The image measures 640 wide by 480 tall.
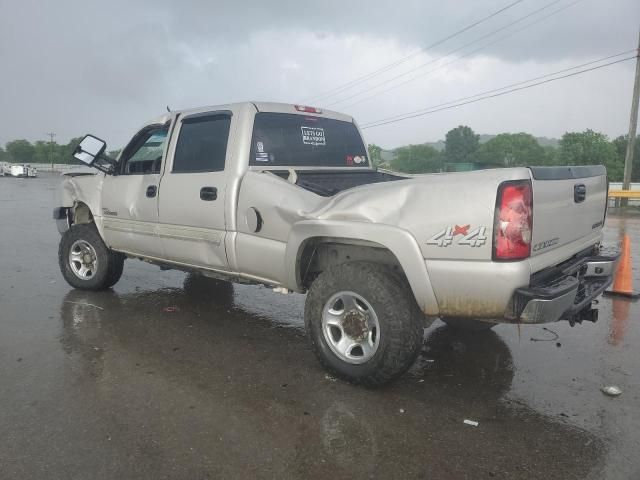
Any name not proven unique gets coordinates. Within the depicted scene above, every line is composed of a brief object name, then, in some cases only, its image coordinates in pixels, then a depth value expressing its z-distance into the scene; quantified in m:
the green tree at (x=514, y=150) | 105.38
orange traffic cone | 5.83
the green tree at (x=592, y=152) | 70.94
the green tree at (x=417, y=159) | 128.25
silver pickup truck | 2.88
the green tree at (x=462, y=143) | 108.25
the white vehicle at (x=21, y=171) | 53.28
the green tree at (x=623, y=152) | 72.94
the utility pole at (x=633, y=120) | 22.34
